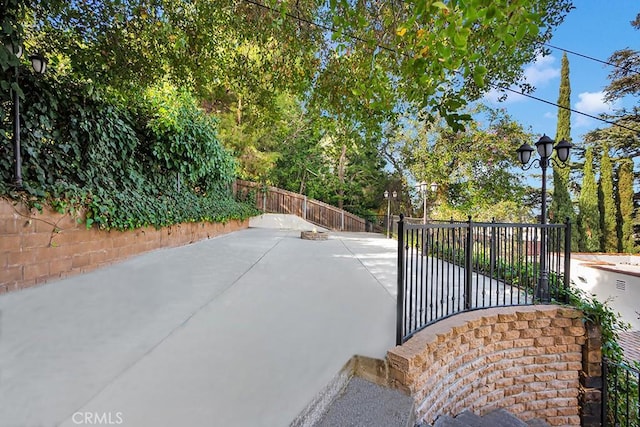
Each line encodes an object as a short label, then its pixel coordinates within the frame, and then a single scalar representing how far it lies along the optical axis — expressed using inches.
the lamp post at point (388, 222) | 405.1
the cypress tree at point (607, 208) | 472.7
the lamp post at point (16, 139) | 109.7
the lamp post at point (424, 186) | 415.5
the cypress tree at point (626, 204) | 465.7
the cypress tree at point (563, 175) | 486.0
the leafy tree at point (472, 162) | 459.2
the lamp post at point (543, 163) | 123.8
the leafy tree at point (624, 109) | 417.7
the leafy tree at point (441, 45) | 53.1
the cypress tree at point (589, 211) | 478.6
